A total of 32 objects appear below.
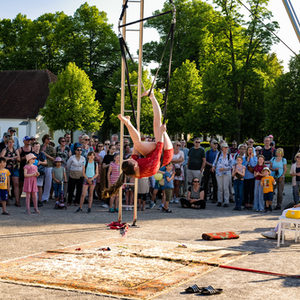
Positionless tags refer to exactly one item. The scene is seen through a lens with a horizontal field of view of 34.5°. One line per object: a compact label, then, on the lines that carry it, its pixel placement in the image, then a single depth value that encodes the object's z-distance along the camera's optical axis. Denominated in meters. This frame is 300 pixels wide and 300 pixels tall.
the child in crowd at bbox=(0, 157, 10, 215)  12.25
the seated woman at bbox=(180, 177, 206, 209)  14.52
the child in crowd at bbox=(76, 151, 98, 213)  13.18
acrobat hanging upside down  7.32
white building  41.16
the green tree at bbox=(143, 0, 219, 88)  41.19
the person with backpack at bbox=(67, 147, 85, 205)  13.85
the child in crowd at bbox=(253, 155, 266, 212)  14.15
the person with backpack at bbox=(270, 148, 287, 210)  14.39
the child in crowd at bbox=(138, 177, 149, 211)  13.45
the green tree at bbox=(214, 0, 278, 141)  35.06
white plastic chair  8.97
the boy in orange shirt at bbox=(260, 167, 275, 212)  13.82
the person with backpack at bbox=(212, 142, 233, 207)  14.92
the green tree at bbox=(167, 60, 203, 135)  37.16
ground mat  6.17
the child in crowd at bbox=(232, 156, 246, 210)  14.40
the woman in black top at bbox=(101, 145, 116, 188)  14.13
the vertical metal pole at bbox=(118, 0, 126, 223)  10.76
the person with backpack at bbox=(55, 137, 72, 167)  14.30
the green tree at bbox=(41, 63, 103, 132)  36.88
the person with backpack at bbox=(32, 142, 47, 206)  13.77
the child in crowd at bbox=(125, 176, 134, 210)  13.76
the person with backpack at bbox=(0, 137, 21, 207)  13.59
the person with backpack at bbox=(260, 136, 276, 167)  15.11
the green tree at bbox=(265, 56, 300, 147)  37.41
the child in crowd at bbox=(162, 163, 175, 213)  13.59
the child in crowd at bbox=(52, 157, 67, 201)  13.73
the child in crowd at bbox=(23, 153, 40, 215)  12.59
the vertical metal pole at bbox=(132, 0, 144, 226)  10.46
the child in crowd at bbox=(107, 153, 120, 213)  13.41
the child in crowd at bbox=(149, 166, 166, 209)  14.37
